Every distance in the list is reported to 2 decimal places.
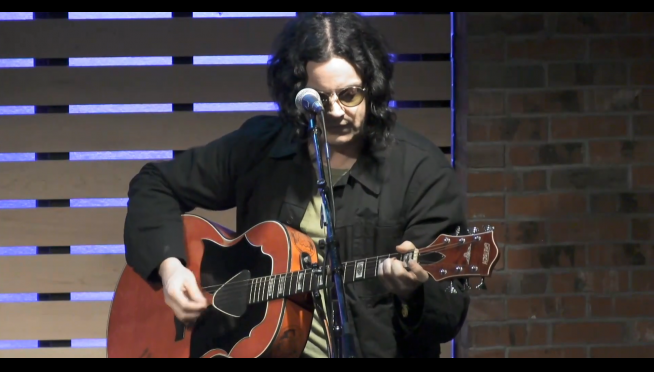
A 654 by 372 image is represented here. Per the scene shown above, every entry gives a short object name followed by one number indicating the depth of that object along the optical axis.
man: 9.84
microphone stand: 9.63
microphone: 9.65
